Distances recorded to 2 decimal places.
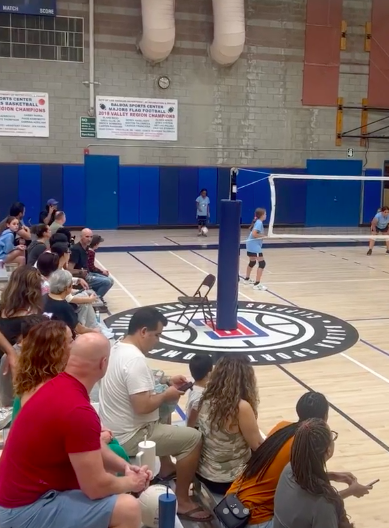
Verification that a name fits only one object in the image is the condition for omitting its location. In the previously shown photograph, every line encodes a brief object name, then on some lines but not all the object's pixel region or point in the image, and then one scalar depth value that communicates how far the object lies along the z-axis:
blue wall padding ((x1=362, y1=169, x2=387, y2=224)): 25.66
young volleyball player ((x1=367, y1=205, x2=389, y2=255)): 19.80
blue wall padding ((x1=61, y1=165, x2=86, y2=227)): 23.05
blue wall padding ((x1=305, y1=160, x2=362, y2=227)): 25.27
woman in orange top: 4.14
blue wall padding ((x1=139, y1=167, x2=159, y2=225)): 23.75
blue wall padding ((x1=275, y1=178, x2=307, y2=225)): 25.12
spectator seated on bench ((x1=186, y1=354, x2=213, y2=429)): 5.25
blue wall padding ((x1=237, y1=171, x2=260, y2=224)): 24.58
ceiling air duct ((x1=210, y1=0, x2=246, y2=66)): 22.05
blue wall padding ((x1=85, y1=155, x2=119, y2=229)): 23.31
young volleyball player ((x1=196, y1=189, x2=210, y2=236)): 22.77
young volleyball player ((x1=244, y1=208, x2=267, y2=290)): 13.92
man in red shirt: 3.23
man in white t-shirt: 4.77
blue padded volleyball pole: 10.02
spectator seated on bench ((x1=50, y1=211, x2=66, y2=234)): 13.66
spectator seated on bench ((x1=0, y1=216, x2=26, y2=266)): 12.71
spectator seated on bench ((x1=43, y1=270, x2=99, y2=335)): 7.01
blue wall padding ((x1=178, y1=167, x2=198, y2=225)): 24.09
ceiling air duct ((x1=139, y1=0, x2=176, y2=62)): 21.44
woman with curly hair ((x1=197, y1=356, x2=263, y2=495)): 4.71
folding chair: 10.67
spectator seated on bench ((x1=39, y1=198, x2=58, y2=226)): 16.41
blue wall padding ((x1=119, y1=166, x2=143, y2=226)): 23.62
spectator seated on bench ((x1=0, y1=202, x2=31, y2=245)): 13.26
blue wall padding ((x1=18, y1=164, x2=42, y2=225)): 22.50
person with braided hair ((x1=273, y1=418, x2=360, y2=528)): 3.47
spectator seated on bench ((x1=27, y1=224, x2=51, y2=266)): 10.32
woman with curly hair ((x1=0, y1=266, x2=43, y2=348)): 6.16
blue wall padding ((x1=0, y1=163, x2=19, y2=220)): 22.33
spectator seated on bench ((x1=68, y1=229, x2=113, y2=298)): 11.56
